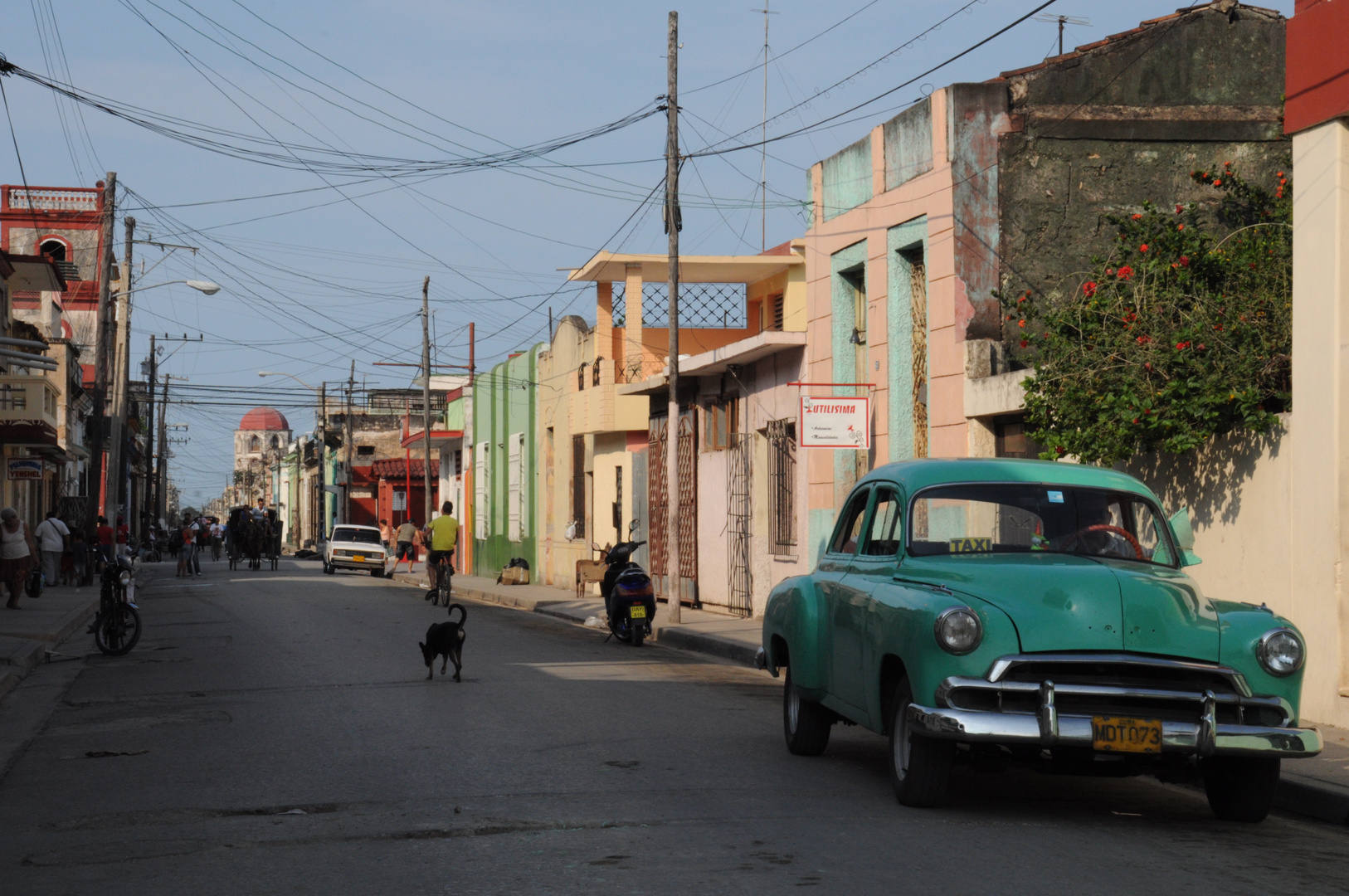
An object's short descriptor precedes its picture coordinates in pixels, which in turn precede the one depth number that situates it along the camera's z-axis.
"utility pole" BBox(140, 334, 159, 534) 61.31
